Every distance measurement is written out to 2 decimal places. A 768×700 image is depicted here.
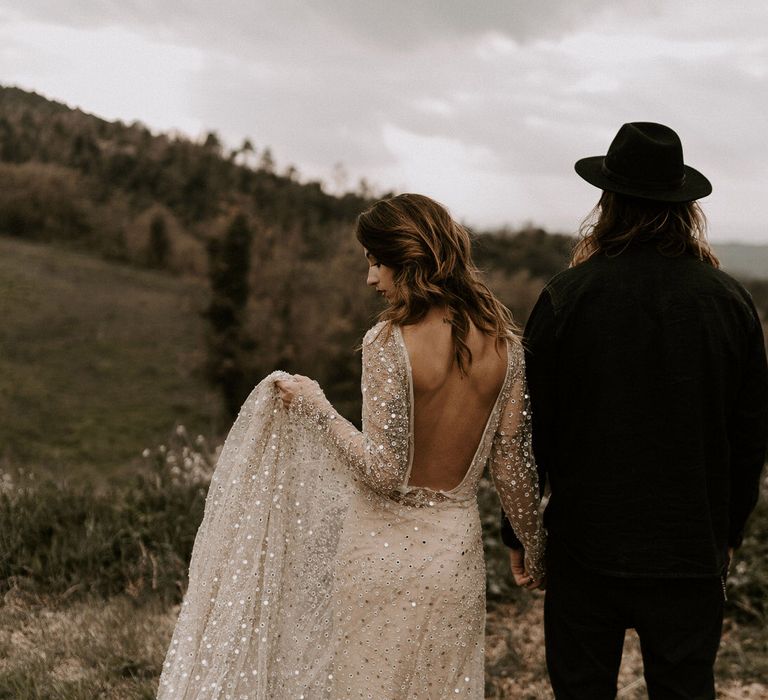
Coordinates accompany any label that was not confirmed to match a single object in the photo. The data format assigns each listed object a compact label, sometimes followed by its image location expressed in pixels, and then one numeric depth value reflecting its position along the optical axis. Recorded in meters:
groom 2.46
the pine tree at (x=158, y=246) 58.88
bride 2.67
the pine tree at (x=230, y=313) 32.50
